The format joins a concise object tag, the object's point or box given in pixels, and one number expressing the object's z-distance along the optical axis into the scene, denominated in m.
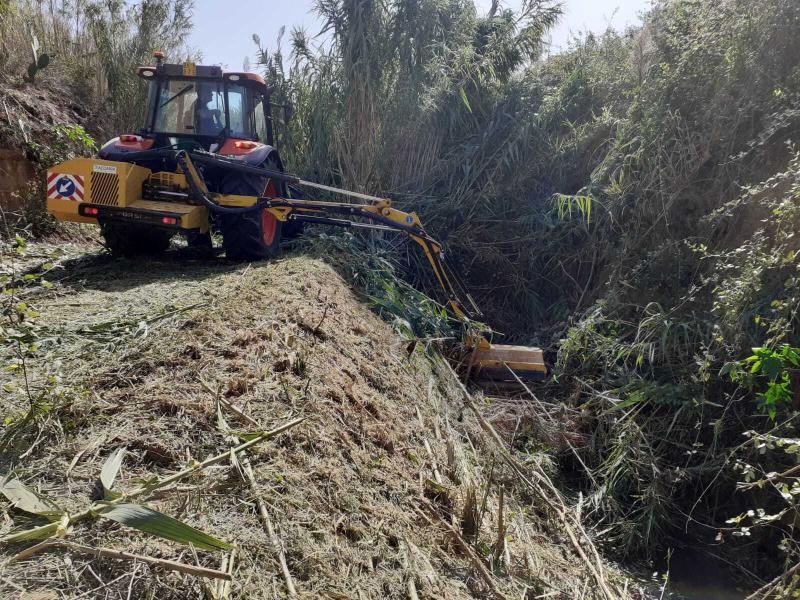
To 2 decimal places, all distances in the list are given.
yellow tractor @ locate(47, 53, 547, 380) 5.41
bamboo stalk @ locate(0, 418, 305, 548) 1.93
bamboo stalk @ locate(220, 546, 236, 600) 1.92
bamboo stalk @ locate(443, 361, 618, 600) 3.02
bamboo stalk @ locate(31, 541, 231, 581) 1.89
